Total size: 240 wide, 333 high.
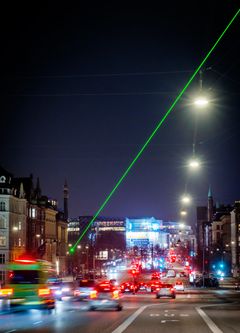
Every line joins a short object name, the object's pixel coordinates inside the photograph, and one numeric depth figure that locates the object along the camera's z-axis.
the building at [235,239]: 157.00
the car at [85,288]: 44.09
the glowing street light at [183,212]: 81.50
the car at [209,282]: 98.54
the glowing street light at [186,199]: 61.28
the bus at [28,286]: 36.94
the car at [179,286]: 85.56
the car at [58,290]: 57.17
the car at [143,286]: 90.35
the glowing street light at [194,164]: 39.28
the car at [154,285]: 78.92
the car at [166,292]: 60.38
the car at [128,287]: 77.12
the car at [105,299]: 39.25
